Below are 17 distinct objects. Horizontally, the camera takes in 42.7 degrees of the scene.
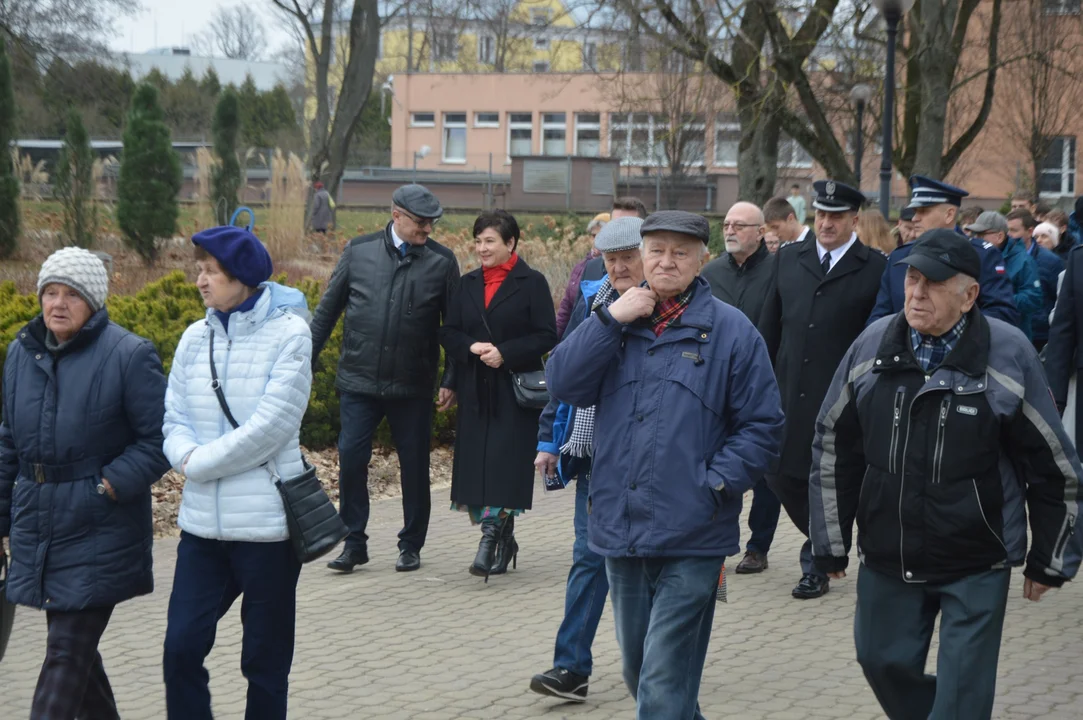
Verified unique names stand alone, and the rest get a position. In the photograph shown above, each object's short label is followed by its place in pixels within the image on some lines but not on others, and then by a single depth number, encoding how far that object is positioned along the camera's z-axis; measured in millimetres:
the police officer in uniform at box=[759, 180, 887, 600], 7336
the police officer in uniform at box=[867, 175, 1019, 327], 6887
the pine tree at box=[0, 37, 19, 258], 20000
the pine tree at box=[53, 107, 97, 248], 17734
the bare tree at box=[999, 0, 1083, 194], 31031
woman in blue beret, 4703
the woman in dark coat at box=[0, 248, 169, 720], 4770
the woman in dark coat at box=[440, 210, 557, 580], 7969
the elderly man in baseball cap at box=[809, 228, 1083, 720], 4312
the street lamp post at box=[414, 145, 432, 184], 63519
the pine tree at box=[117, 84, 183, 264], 21219
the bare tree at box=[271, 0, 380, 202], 30281
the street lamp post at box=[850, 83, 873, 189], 26875
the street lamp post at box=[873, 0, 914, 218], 15523
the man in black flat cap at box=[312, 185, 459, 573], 8148
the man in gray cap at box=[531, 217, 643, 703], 5684
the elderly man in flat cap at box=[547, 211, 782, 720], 4410
